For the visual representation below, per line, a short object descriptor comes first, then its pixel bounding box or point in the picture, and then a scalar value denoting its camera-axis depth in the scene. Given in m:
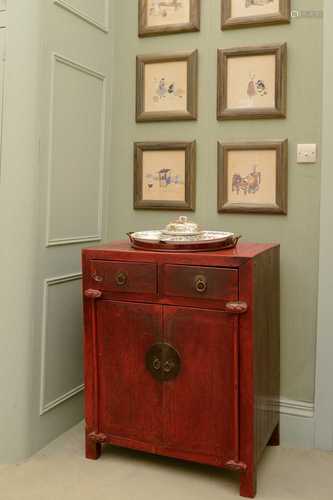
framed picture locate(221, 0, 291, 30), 2.43
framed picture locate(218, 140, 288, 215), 2.47
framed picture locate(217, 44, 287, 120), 2.45
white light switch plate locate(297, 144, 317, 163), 2.40
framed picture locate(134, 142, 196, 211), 2.63
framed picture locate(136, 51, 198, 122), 2.61
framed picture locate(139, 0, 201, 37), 2.59
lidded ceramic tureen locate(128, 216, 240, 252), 2.07
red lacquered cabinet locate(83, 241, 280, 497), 1.98
